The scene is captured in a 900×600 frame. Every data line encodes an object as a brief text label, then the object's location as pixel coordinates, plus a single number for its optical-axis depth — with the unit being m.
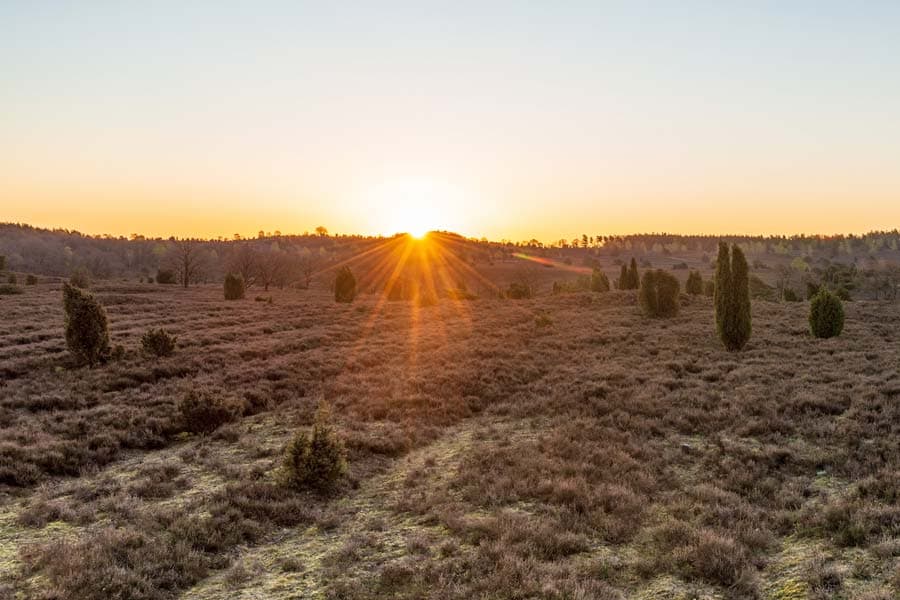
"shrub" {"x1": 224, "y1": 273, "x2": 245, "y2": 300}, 55.06
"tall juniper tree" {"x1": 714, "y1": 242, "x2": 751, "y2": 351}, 26.80
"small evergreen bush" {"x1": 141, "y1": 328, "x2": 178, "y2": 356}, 25.17
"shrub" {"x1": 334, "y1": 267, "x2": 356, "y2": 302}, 57.00
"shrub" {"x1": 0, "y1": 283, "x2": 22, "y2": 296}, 51.44
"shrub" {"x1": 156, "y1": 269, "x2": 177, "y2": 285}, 73.81
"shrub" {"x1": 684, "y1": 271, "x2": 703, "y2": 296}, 58.66
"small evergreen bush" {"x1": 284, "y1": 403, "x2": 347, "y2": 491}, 11.48
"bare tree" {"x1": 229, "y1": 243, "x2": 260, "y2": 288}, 80.26
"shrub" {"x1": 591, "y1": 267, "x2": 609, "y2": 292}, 64.31
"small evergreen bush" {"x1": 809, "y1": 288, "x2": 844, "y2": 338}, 28.91
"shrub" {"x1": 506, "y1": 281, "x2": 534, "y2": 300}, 67.62
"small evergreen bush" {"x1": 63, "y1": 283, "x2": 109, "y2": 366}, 22.69
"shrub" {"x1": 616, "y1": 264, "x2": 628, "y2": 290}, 62.83
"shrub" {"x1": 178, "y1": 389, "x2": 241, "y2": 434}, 16.14
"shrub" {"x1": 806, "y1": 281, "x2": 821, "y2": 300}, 54.89
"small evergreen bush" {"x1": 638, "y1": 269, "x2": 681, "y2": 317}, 40.31
